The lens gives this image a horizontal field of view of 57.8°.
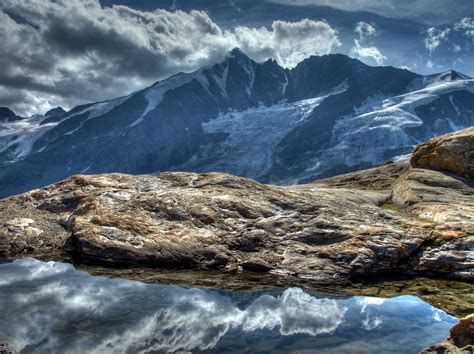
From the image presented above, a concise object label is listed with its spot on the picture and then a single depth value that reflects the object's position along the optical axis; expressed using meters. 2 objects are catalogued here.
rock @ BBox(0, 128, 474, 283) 23.33
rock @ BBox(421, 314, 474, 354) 12.43
